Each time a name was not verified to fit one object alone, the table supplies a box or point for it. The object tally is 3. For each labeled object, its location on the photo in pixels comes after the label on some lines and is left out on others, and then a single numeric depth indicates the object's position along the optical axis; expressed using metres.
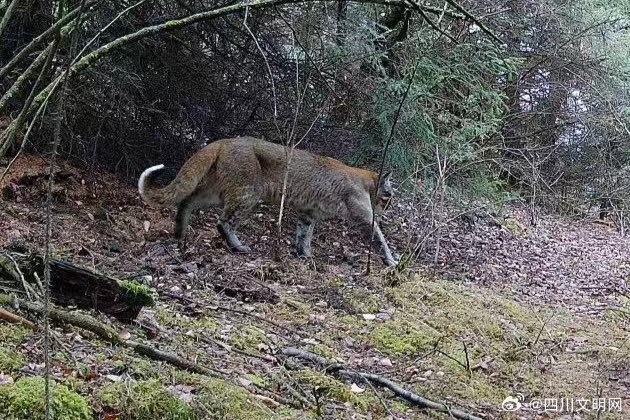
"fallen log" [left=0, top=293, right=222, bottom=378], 3.93
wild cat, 8.73
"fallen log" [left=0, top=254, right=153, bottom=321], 4.35
